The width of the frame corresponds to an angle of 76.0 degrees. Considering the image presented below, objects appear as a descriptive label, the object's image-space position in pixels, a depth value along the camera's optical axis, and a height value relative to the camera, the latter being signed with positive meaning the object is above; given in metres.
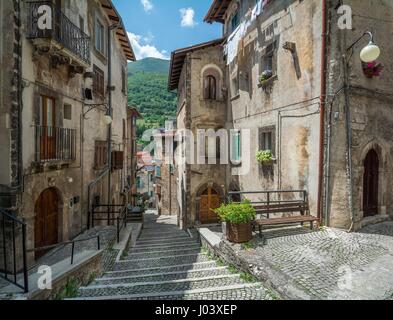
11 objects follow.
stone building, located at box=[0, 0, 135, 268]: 6.77 +1.38
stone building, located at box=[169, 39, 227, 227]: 15.07 +2.45
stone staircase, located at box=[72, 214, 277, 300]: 4.98 -3.00
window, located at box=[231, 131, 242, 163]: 13.73 +0.47
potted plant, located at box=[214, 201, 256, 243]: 7.24 -1.91
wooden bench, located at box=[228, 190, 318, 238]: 7.89 -1.85
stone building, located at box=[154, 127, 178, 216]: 27.20 -2.72
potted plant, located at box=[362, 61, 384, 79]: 8.31 +2.90
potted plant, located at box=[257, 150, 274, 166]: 10.65 -0.07
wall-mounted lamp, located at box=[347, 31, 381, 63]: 6.15 +2.54
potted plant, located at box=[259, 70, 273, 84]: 10.60 +3.41
